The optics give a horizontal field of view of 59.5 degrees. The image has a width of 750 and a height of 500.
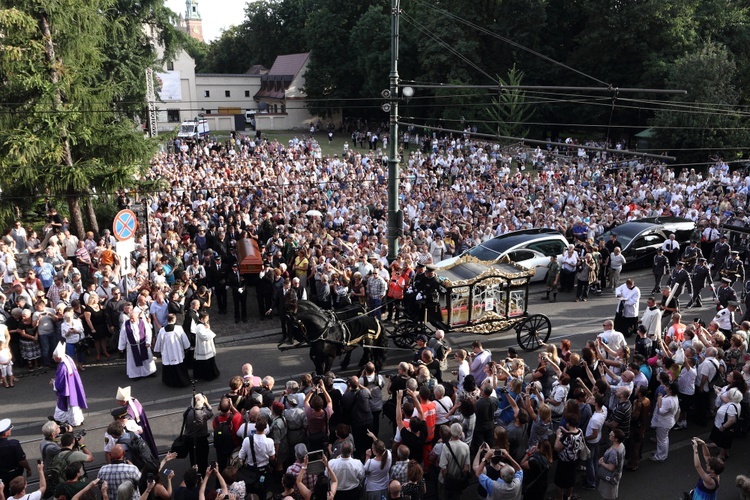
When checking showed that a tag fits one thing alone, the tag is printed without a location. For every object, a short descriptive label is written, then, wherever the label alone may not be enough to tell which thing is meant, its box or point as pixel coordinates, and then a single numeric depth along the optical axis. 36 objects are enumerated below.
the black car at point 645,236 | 19.27
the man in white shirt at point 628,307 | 13.93
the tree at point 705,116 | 36.06
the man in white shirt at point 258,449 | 8.12
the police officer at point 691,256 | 17.31
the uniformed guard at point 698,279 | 16.22
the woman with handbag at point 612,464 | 8.27
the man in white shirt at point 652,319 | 12.63
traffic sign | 14.16
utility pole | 14.75
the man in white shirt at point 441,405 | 8.89
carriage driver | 12.70
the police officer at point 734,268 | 15.51
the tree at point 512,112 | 43.66
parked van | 49.91
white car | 17.56
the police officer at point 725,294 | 14.60
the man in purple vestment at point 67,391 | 10.56
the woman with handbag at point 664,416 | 9.43
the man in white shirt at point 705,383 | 10.31
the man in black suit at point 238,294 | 15.75
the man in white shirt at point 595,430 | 8.63
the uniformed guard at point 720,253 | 18.42
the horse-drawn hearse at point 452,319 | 11.59
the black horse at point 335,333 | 11.36
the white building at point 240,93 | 67.62
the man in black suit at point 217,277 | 15.83
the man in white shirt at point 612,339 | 11.58
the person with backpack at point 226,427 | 8.66
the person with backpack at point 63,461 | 7.64
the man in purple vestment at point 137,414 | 8.80
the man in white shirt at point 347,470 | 7.68
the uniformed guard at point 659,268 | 17.59
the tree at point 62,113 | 18.02
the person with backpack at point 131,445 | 8.16
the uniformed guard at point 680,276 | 15.64
